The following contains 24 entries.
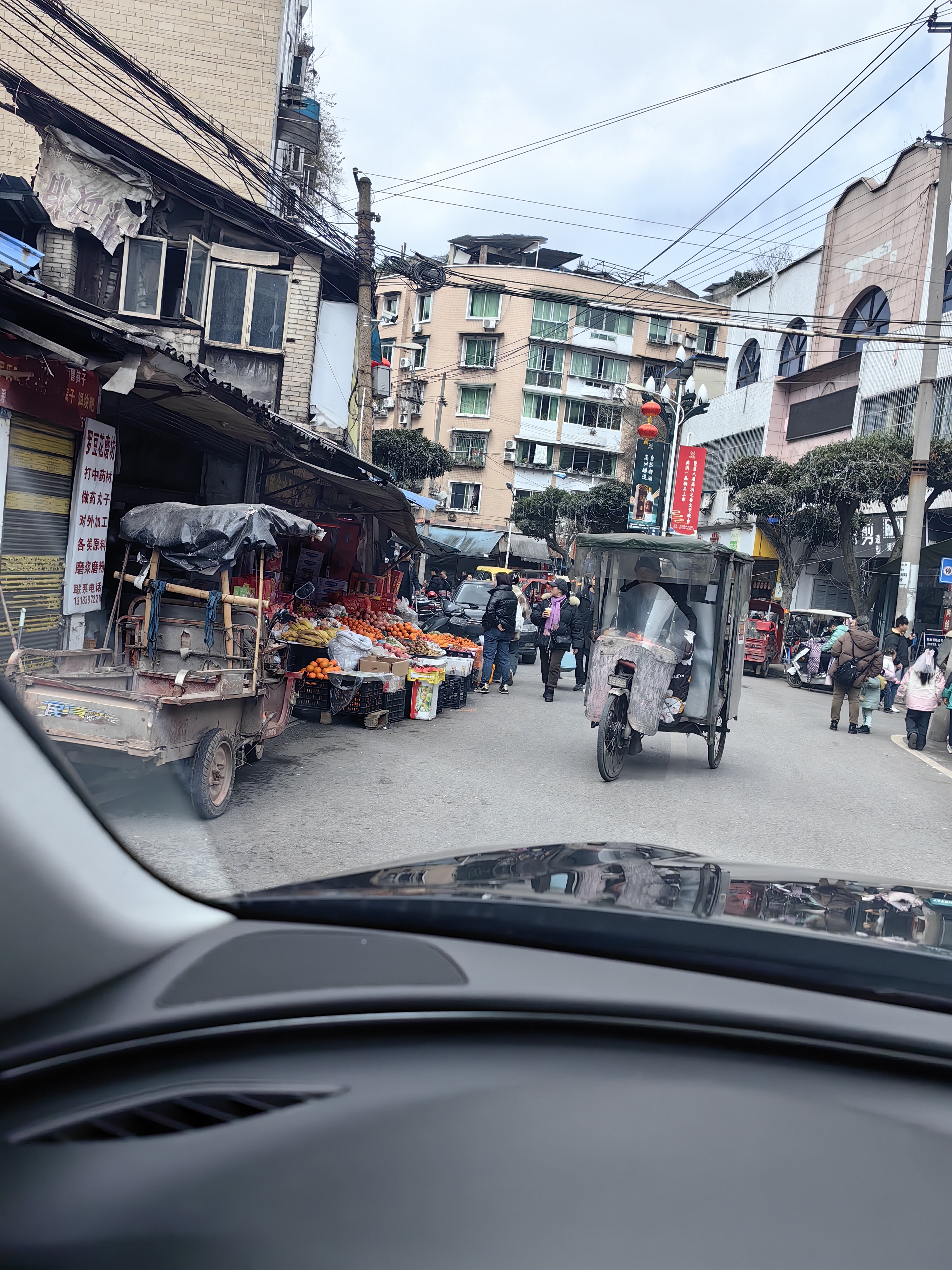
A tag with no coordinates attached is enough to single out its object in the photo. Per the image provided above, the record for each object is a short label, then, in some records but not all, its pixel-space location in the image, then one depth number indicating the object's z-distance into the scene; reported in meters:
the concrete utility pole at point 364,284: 16.58
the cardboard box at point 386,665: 9.98
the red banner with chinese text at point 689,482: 33.09
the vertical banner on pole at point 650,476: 30.83
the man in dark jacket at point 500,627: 14.62
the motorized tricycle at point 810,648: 22.20
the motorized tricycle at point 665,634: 8.61
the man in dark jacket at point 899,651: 17.14
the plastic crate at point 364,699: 9.78
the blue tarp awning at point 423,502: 19.46
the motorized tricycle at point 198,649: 5.77
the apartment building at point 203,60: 18.88
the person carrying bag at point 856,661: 14.01
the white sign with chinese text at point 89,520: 7.22
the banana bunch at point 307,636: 9.80
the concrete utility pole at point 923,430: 19.05
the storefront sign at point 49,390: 6.05
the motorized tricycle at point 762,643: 25.50
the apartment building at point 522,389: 50.12
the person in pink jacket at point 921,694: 12.96
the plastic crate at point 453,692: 12.23
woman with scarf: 14.56
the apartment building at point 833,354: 27.75
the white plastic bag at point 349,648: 9.87
